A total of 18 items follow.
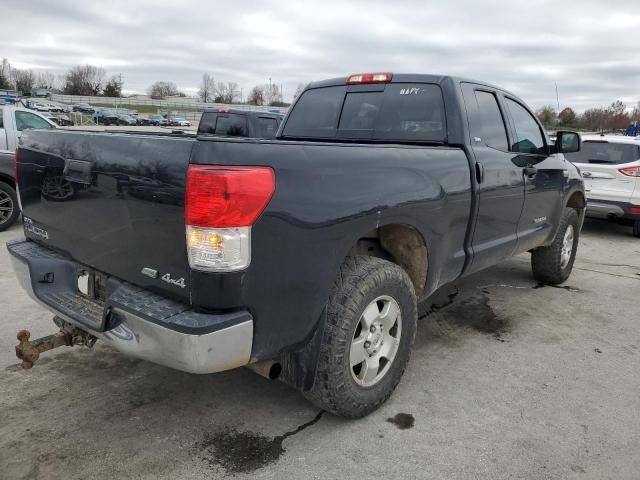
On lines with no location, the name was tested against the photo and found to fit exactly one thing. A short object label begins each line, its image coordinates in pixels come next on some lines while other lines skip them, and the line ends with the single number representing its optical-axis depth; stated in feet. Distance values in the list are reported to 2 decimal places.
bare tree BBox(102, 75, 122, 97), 354.13
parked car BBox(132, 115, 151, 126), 174.77
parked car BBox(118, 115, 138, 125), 164.60
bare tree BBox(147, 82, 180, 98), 394.11
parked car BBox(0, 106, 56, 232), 25.03
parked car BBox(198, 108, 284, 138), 33.88
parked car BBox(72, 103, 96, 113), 197.47
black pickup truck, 7.09
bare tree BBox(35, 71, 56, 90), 384.68
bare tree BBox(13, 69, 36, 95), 327.59
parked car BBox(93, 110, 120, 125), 157.11
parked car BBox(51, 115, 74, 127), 125.90
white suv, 28.35
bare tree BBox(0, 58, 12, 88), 303.68
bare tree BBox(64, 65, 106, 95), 358.84
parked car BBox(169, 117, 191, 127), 183.62
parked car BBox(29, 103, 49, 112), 183.58
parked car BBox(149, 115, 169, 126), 176.06
